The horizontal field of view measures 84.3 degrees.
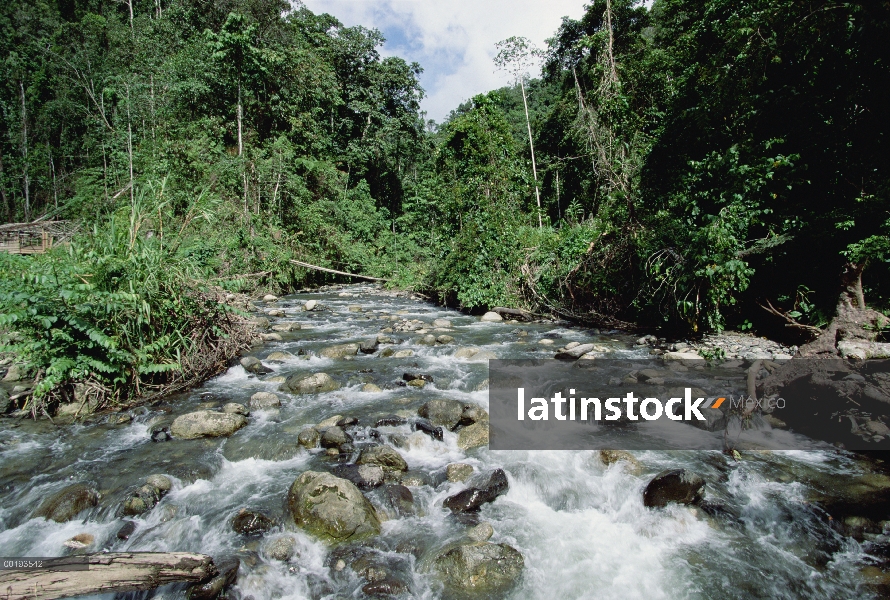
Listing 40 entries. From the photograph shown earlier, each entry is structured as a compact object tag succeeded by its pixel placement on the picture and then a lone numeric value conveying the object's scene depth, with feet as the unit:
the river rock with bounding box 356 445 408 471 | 15.47
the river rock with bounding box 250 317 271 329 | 33.88
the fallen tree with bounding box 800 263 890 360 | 20.65
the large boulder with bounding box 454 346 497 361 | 27.53
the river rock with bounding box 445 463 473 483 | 14.94
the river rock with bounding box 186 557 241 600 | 10.18
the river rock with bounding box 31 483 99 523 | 12.83
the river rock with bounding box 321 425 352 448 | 16.61
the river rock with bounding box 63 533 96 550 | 11.78
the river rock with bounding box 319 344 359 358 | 28.09
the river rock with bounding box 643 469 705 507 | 13.25
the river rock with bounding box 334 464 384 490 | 14.35
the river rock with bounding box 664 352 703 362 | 25.01
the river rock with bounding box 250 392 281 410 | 19.97
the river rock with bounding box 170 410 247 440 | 17.30
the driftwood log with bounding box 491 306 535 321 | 39.09
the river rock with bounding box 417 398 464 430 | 18.59
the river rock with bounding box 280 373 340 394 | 22.00
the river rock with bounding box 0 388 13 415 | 18.54
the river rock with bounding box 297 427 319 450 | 16.85
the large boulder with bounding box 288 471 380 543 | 12.32
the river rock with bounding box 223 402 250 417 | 18.85
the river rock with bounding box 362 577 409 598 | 10.63
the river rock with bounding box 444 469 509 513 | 13.61
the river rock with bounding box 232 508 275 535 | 12.46
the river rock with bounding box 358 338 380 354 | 28.91
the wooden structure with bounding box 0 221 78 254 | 23.68
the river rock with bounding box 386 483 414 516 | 13.47
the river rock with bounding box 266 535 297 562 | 11.53
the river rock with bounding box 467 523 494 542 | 12.34
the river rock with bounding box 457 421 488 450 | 17.28
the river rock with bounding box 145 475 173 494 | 13.88
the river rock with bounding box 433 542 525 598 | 10.86
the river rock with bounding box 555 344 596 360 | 27.09
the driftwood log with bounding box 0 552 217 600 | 8.29
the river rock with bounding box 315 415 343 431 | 17.93
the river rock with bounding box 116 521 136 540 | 12.17
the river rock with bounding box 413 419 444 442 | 17.47
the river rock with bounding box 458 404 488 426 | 18.69
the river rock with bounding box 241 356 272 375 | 24.40
